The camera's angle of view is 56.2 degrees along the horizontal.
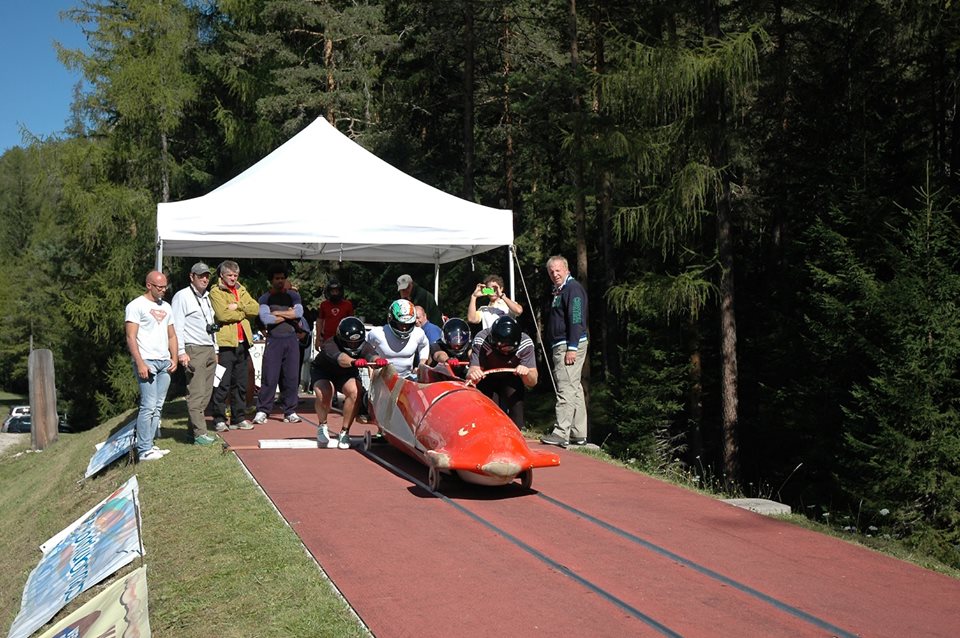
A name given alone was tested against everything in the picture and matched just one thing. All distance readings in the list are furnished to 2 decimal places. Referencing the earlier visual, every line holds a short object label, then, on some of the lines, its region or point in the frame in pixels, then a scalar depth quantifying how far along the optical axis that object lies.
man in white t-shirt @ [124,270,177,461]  10.32
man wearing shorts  10.11
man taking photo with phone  12.28
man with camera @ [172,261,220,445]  11.44
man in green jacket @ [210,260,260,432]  12.00
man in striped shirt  9.88
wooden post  20.81
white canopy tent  12.37
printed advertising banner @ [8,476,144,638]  6.64
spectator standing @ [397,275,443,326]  13.60
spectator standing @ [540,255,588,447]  11.20
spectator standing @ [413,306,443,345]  12.34
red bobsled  7.72
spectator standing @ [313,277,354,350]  13.61
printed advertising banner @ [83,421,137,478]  11.08
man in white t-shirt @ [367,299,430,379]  9.84
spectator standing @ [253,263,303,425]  12.59
